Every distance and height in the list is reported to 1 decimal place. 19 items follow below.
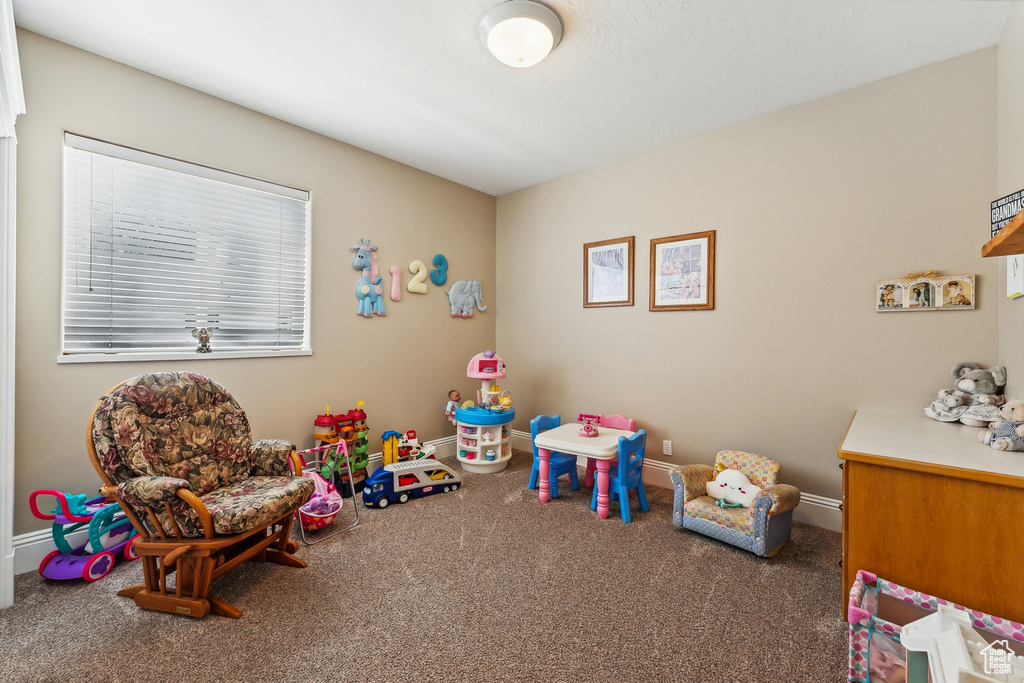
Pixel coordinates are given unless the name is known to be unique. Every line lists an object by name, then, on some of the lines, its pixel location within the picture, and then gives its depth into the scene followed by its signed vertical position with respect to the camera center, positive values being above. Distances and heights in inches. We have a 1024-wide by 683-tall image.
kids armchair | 88.2 -36.8
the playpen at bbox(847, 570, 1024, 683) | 48.0 -33.9
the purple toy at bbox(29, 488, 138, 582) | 80.1 -38.9
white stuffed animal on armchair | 99.1 -34.4
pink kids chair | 129.0 -25.3
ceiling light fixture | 75.7 +57.2
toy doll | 156.0 -23.6
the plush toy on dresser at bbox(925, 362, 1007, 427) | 77.0 -9.7
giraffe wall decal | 135.2 +18.4
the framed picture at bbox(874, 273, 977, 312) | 88.3 +11.0
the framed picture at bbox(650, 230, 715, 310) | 123.5 +21.1
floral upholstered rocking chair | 70.2 -26.3
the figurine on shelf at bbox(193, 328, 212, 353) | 106.3 +0.1
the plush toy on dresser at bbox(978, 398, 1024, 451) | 59.1 -12.3
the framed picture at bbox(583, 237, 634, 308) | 141.1 +23.4
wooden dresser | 49.8 -22.0
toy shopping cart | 100.7 -38.3
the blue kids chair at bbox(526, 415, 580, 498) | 125.3 -35.6
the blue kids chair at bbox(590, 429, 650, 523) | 108.2 -34.1
